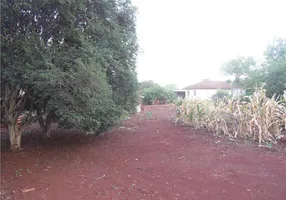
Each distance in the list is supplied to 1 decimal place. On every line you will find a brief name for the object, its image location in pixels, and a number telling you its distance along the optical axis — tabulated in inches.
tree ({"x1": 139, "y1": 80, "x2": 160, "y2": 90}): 1056.2
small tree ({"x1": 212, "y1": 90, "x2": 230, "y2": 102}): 752.3
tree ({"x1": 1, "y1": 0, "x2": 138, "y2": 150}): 135.9
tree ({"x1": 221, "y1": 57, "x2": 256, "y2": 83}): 1183.6
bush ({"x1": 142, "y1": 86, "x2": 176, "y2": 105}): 847.7
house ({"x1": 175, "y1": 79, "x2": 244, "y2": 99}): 1079.6
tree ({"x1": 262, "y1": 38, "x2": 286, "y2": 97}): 355.6
